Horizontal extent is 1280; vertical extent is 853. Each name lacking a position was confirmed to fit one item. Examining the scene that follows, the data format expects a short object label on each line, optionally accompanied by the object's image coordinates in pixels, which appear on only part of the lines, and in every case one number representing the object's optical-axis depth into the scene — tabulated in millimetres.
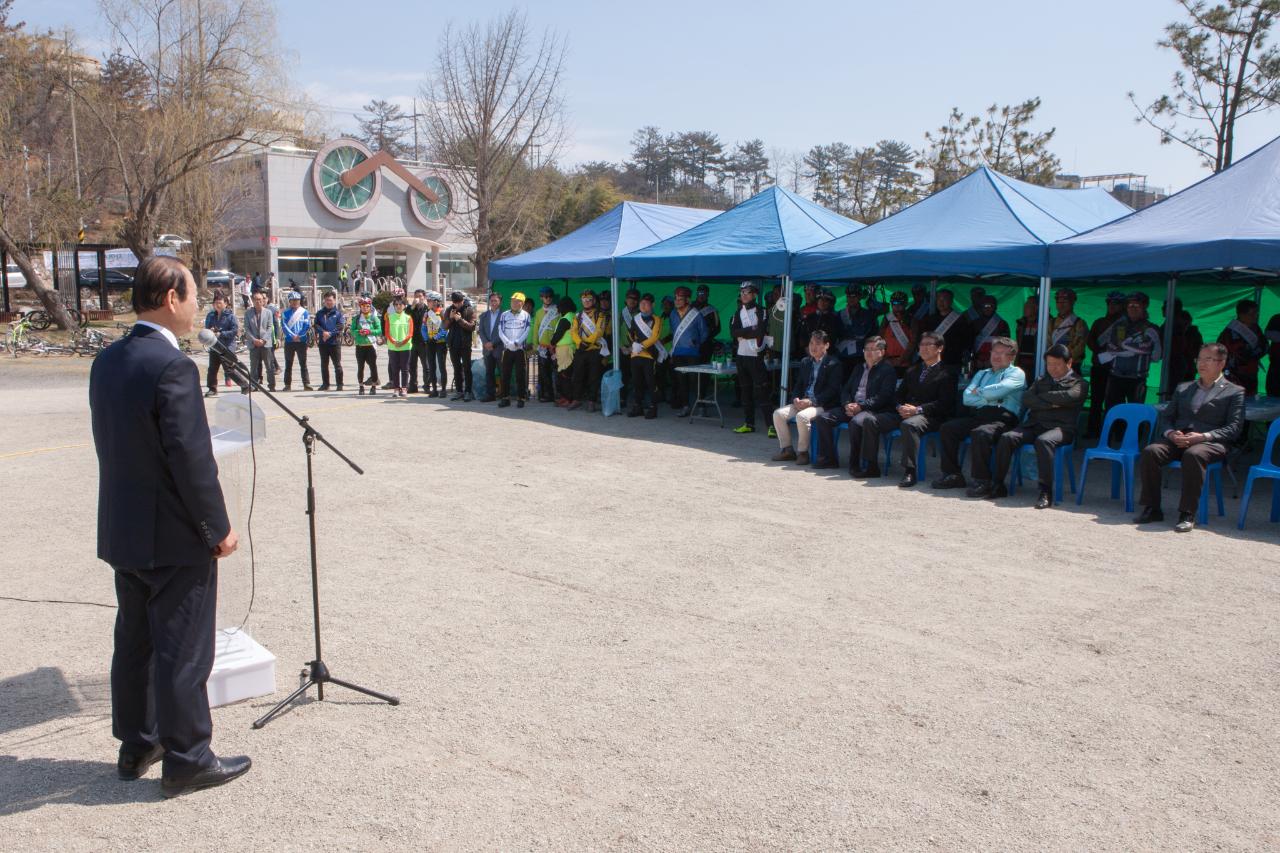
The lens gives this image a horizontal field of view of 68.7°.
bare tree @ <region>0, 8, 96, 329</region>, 23141
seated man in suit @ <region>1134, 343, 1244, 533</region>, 6922
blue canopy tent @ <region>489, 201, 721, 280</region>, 13305
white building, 46031
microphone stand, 3500
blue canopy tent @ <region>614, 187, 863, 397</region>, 10938
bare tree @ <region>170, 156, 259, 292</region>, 35375
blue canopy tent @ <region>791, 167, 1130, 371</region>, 8992
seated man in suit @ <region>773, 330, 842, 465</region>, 9516
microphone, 3307
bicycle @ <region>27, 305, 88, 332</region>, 23359
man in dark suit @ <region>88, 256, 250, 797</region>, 2922
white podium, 3760
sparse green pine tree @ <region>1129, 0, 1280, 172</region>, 19234
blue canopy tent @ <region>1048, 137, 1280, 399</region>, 7480
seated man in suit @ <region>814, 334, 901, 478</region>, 8750
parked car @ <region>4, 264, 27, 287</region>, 36338
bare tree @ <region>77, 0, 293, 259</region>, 26031
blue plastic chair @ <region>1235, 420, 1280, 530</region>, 6716
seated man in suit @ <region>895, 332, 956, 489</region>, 8430
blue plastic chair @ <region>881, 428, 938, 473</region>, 8617
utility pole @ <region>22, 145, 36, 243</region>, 25100
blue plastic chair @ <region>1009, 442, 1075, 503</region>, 7742
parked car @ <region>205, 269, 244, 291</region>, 41844
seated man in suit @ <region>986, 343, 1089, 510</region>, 7770
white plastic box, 3850
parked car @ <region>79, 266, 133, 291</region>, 30250
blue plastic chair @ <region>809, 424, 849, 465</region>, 9281
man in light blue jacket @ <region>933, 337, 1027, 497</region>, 8164
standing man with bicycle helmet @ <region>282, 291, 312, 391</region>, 15008
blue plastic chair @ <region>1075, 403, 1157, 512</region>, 7543
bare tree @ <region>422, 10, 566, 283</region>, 35062
